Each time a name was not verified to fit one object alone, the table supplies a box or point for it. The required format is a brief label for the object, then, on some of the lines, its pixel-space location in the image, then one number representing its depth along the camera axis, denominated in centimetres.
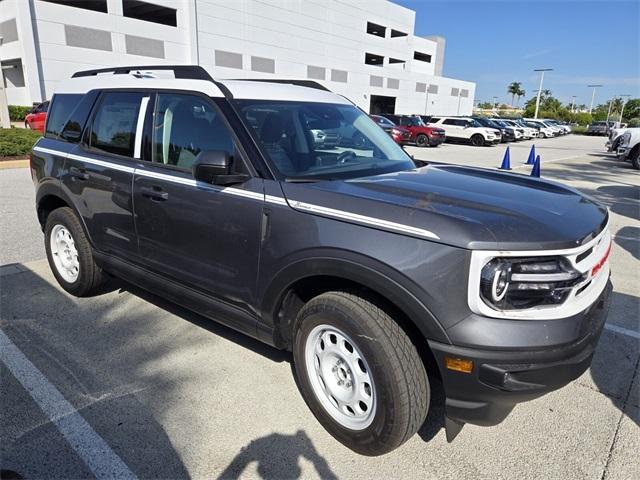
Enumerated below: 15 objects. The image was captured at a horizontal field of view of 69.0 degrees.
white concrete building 3089
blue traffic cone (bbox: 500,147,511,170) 1249
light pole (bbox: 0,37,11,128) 1767
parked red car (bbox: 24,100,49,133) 2170
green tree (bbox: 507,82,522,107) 12156
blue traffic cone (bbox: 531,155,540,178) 965
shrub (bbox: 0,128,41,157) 1321
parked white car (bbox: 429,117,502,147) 2741
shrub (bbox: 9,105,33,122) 2989
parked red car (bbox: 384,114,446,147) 2438
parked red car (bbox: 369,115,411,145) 2314
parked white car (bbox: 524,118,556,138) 4221
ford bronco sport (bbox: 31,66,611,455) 204
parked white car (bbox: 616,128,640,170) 1658
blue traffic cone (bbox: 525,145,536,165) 1601
